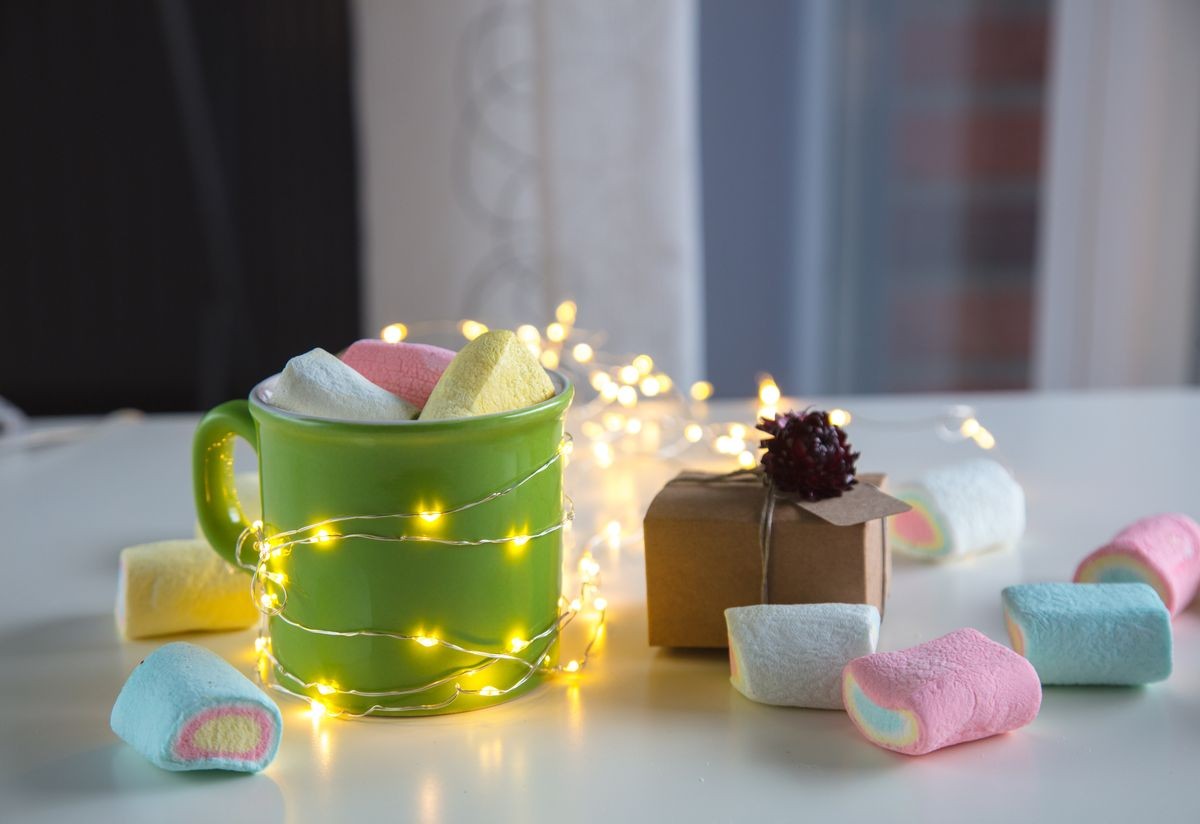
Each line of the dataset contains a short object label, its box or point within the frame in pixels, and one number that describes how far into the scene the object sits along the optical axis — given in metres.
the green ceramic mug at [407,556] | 0.57
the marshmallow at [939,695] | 0.54
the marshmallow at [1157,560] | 0.68
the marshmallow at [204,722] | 0.53
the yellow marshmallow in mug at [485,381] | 0.58
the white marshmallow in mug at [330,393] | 0.58
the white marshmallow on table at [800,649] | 0.59
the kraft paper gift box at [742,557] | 0.63
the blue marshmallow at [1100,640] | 0.60
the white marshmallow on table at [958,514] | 0.78
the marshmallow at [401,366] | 0.61
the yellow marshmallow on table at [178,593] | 0.68
